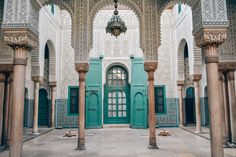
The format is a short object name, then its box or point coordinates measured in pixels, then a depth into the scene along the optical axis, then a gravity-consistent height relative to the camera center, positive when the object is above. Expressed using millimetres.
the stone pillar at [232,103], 6953 -65
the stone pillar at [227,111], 7180 -305
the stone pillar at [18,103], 4215 +6
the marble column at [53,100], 12070 +148
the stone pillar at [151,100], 6867 +50
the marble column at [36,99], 10055 +176
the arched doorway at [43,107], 12758 -214
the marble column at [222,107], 6833 -176
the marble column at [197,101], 9875 +8
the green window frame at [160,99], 12820 +142
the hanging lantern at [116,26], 6371 +2043
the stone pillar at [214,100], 4121 +18
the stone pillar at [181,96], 12080 +273
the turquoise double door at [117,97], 12477 +288
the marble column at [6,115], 6902 -333
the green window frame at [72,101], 12727 +90
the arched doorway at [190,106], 12664 -251
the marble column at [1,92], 6684 +327
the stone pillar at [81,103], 6758 -13
